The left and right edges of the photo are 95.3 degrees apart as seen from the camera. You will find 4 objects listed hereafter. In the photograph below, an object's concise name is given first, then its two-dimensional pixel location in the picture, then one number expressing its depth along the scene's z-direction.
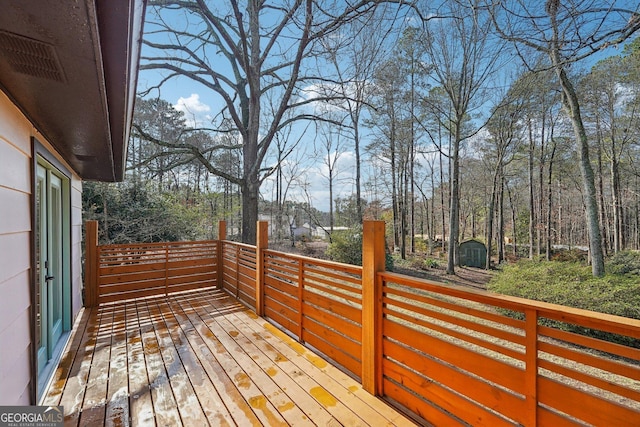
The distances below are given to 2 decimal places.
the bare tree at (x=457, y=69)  9.51
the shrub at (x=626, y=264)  6.88
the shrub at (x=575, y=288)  4.50
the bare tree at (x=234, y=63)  5.33
